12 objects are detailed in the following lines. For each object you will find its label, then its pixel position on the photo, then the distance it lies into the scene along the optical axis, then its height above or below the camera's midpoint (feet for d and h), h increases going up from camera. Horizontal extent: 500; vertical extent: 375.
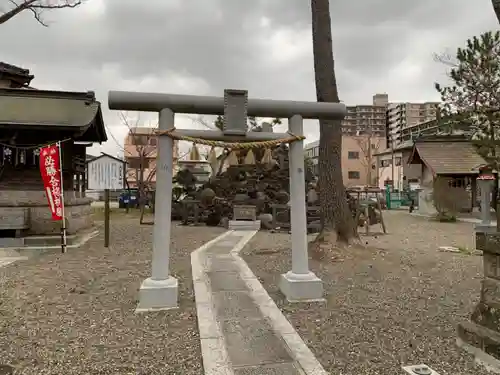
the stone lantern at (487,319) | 11.40 -4.33
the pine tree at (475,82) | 45.85 +13.39
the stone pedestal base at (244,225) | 49.65 -4.98
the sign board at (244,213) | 51.11 -3.46
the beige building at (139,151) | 105.92 +12.36
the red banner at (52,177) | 32.19 +1.19
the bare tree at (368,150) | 165.68 +17.01
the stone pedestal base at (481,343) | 11.19 -5.09
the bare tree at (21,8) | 46.21 +22.90
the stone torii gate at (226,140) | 17.02 +2.21
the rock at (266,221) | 50.86 -4.64
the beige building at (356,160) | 174.09 +12.20
